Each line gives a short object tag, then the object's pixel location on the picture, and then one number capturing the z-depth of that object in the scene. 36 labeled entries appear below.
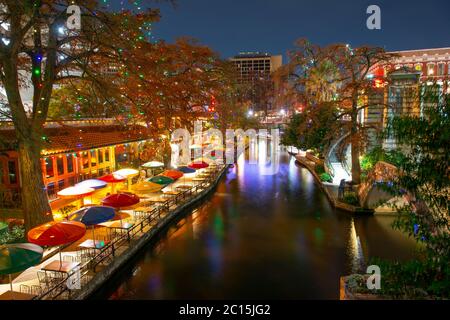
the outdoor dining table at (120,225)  15.65
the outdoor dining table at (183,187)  25.92
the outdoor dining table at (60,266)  11.02
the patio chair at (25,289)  10.35
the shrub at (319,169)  34.99
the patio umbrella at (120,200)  15.95
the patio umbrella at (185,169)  26.66
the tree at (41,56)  11.78
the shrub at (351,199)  23.23
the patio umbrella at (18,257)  9.01
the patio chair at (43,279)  10.52
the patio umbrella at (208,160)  42.88
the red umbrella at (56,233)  10.75
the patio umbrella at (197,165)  28.76
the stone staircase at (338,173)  31.19
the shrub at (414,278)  4.52
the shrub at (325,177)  31.19
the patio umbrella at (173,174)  23.75
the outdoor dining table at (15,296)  9.79
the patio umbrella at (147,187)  19.80
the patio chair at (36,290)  10.14
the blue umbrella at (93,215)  13.00
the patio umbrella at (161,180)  21.03
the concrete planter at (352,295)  8.65
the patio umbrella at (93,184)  17.14
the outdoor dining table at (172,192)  23.84
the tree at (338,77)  23.56
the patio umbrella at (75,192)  15.88
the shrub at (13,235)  14.05
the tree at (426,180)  4.62
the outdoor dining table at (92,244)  13.38
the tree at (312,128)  26.47
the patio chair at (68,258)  12.60
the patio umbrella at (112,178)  19.62
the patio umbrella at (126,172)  21.30
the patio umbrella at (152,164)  25.75
